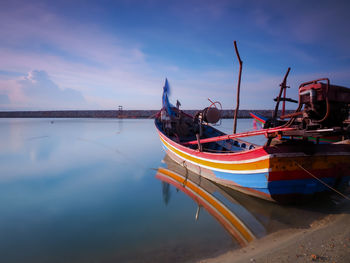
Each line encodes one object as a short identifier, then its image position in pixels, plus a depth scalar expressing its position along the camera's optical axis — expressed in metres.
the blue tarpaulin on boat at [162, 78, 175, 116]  13.65
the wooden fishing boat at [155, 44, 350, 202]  4.34
